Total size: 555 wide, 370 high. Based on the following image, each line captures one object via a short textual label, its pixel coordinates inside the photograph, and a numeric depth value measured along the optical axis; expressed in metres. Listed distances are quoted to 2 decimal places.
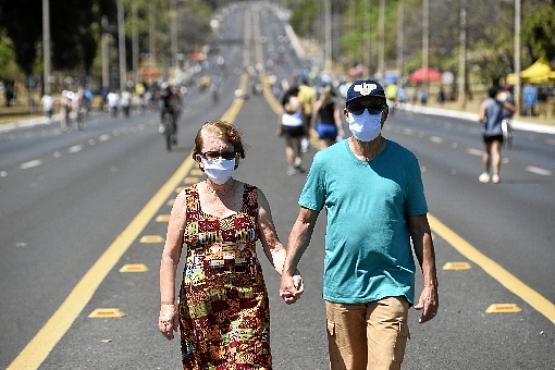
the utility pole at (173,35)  191.09
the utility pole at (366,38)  147.25
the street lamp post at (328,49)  172.55
